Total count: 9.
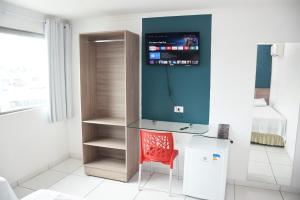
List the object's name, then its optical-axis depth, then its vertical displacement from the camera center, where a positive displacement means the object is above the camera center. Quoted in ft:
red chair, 8.24 -2.70
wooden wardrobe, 9.41 -1.22
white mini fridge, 7.76 -3.38
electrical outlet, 9.70 -1.43
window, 8.45 +0.20
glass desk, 8.70 -2.08
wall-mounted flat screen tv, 8.86 +1.20
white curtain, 9.90 +0.38
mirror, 8.34 -1.46
